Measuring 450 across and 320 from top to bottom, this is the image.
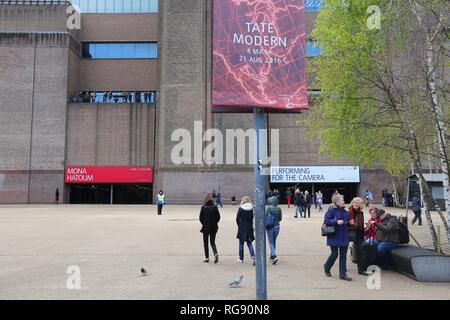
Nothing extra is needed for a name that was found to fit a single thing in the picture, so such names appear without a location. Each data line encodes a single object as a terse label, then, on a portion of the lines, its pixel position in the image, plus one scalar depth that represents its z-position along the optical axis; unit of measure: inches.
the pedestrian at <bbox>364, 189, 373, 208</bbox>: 1557.6
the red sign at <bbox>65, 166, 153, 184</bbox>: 1861.5
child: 393.1
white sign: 1804.9
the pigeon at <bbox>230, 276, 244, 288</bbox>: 307.3
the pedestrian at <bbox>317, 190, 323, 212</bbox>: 1321.4
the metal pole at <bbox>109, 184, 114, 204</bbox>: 1948.8
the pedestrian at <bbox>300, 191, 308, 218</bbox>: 1028.9
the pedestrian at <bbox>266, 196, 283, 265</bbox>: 418.6
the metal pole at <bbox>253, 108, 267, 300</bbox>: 257.9
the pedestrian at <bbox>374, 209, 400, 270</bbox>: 384.2
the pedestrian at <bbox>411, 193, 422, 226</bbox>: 833.5
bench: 337.1
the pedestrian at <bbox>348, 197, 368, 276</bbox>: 370.6
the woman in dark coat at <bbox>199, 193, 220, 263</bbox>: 426.9
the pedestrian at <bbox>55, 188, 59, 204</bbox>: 1801.2
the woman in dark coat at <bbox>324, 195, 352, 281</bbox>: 347.9
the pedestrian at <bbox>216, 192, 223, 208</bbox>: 1521.9
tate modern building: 1818.4
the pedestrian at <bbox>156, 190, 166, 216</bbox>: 1103.6
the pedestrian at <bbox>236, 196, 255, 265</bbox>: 415.5
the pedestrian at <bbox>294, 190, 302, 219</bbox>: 1002.0
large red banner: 257.9
